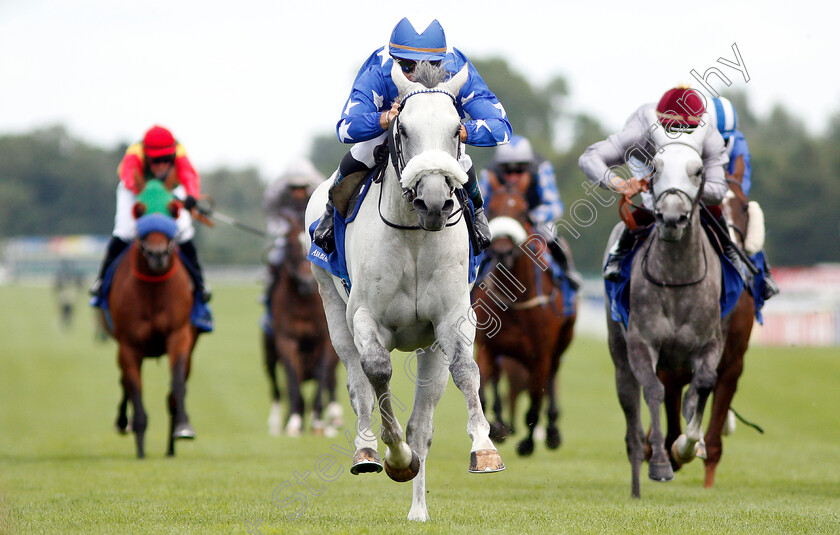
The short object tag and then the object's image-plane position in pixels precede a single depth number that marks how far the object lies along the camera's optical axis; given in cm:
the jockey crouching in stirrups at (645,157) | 1628
